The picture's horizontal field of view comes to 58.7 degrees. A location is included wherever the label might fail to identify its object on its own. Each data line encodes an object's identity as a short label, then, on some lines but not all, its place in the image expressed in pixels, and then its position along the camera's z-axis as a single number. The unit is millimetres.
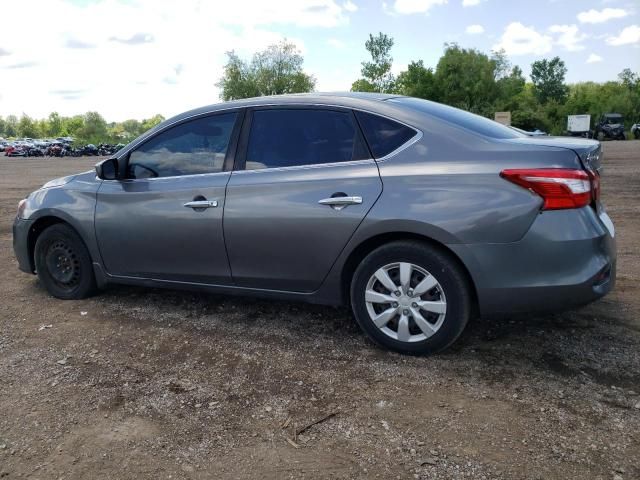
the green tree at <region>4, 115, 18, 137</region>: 161375
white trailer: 53438
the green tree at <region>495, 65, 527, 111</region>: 61094
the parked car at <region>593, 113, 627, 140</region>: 46406
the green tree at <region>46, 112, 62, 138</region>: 159500
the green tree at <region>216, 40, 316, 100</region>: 73938
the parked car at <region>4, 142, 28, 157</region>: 57625
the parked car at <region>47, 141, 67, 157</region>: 57362
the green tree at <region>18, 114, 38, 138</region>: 150200
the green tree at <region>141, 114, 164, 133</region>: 169000
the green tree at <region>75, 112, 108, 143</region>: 83312
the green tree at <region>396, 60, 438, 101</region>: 62688
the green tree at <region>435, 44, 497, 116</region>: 62031
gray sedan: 3229
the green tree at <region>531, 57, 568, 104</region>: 75125
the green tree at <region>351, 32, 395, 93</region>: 56719
